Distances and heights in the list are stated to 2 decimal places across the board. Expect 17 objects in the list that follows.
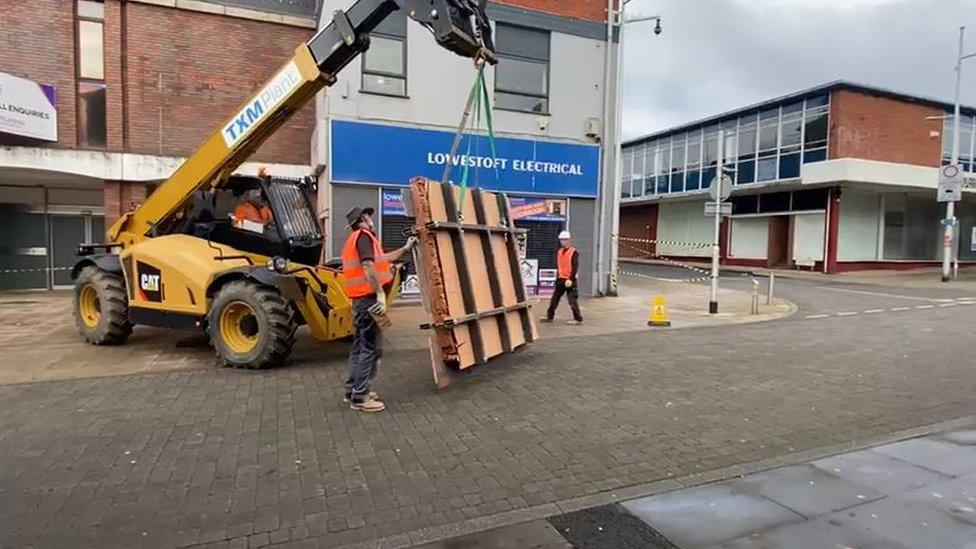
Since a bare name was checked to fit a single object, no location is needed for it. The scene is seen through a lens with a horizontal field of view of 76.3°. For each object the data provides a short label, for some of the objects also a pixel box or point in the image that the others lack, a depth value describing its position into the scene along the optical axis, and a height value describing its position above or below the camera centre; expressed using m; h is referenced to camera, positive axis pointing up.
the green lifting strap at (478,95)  6.43 +1.60
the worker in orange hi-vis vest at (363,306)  5.69 -0.62
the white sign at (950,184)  22.59 +2.48
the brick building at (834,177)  24.59 +2.95
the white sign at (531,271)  14.95 -0.70
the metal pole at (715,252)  13.16 -0.13
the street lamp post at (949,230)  23.25 +0.80
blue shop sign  12.90 +1.80
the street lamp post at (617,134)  15.58 +2.76
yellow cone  11.37 -1.30
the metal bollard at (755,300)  13.48 -1.15
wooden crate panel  6.36 -0.41
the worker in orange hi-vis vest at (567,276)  11.08 -0.59
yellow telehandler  7.16 -0.15
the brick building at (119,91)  14.55 +3.46
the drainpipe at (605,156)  15.44 +2.20
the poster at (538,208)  14.80 +0.81
